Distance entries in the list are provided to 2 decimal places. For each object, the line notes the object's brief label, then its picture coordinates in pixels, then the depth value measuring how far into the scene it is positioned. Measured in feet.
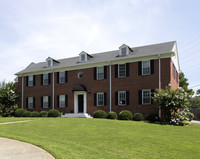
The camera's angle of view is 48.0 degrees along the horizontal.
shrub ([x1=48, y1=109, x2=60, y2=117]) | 73.67
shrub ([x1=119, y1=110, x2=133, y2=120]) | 64.76
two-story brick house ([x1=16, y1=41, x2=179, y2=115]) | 68.44
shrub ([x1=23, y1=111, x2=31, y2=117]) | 81.25
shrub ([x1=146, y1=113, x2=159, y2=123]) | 63.95
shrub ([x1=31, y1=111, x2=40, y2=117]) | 79.70
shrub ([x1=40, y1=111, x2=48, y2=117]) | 78.43
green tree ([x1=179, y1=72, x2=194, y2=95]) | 121.78
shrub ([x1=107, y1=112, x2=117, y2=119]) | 67.79
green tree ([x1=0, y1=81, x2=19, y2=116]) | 88.89
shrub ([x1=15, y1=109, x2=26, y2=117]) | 83.05
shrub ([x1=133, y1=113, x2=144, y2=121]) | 64.95
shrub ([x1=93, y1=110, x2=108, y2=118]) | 68.59
